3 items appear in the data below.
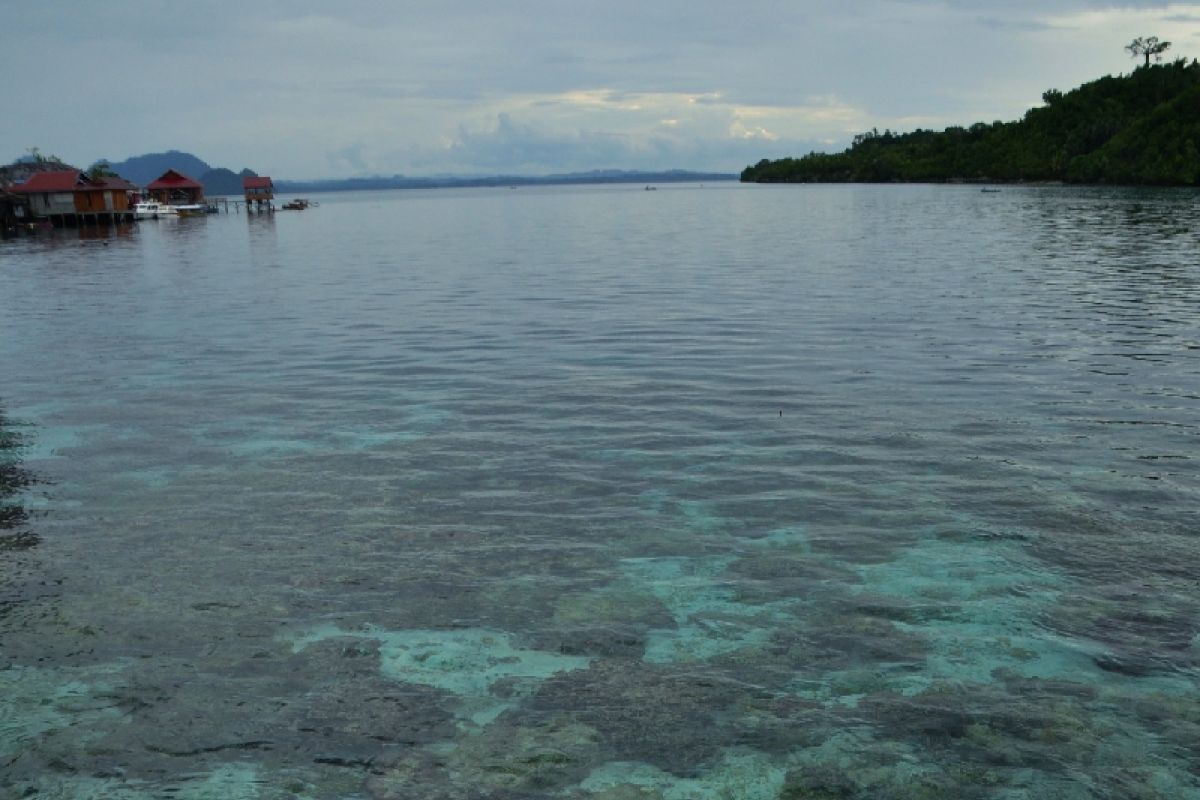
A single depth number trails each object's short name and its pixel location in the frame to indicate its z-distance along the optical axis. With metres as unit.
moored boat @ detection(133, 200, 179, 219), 119.00
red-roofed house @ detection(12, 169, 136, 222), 98.75
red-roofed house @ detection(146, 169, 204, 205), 134.62
